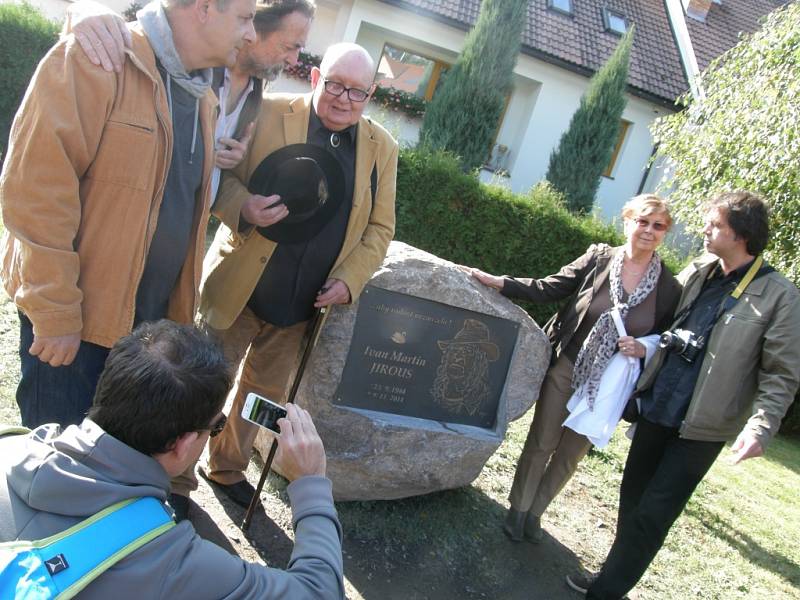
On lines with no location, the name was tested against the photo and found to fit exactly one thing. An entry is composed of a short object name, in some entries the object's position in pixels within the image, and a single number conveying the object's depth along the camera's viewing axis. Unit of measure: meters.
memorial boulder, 3.50
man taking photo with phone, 1.29
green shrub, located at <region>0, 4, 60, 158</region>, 9.20
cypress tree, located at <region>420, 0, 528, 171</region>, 13.25
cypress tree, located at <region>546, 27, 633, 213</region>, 13.95
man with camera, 2.99
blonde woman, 3.60
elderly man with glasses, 2.87
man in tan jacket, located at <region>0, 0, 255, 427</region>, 1.91
